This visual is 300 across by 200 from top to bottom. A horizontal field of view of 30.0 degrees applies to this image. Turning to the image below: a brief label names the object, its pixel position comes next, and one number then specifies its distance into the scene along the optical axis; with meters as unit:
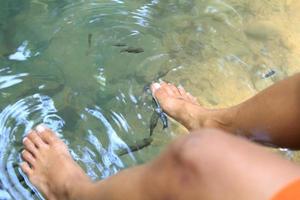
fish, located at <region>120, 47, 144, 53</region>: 2.21
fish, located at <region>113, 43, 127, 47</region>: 2.22
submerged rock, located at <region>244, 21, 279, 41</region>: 2.39
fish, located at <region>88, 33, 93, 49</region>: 2.20
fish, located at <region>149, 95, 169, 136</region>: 2.04
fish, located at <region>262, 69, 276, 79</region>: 2.25
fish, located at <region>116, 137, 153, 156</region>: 1.93
